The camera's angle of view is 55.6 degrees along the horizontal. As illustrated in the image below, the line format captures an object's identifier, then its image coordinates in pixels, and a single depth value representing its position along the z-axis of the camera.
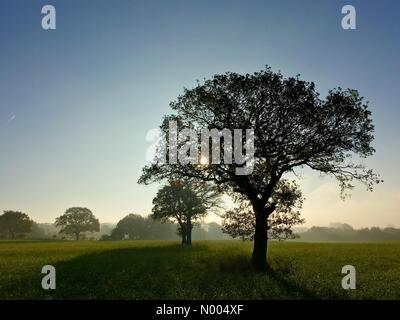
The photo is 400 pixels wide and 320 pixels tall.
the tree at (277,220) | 29.98
